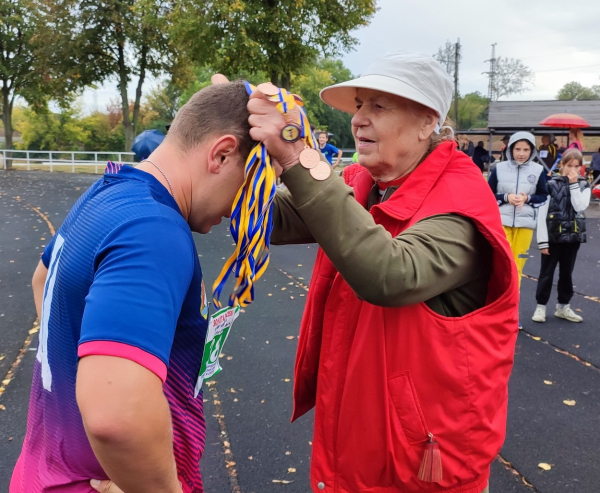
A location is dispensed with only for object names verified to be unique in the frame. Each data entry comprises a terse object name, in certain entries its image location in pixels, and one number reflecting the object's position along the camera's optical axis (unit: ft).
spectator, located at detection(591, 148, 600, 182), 50.52
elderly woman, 4.64
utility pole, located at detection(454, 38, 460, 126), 170.31
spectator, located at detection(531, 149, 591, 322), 18.99
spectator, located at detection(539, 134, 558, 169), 49.03
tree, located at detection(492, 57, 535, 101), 205.60
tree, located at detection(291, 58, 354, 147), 164.86
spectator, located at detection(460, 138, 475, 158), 59.88
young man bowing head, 3.19
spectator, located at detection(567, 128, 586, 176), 43.13
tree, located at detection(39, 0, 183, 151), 89.20
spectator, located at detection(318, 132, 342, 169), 39.01
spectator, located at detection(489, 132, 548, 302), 18.35
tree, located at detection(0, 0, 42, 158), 96.99
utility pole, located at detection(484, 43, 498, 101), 208.32
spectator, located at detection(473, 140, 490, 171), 60.29
